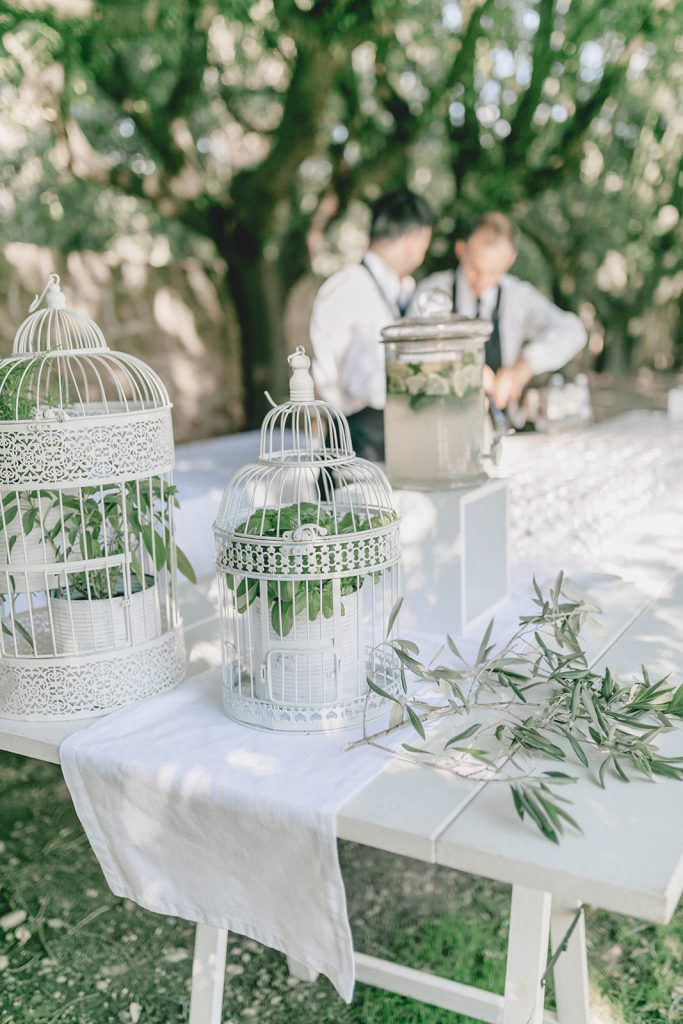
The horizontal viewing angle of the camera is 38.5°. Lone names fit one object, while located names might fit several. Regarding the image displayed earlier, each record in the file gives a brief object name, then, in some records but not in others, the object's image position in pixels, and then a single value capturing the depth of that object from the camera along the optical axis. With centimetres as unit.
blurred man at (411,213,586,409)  277
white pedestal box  158
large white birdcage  118
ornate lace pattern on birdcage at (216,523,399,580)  112
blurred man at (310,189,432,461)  217
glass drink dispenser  163
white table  86
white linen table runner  99
